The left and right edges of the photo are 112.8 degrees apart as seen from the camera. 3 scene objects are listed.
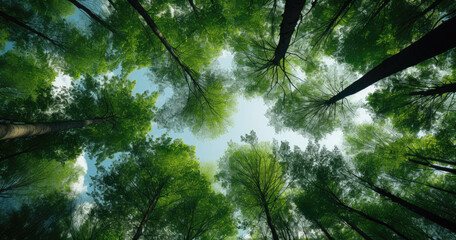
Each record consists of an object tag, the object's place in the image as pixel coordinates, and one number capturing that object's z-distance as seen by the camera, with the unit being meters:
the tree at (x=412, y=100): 5.64
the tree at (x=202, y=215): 6.20
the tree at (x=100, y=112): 6.41
